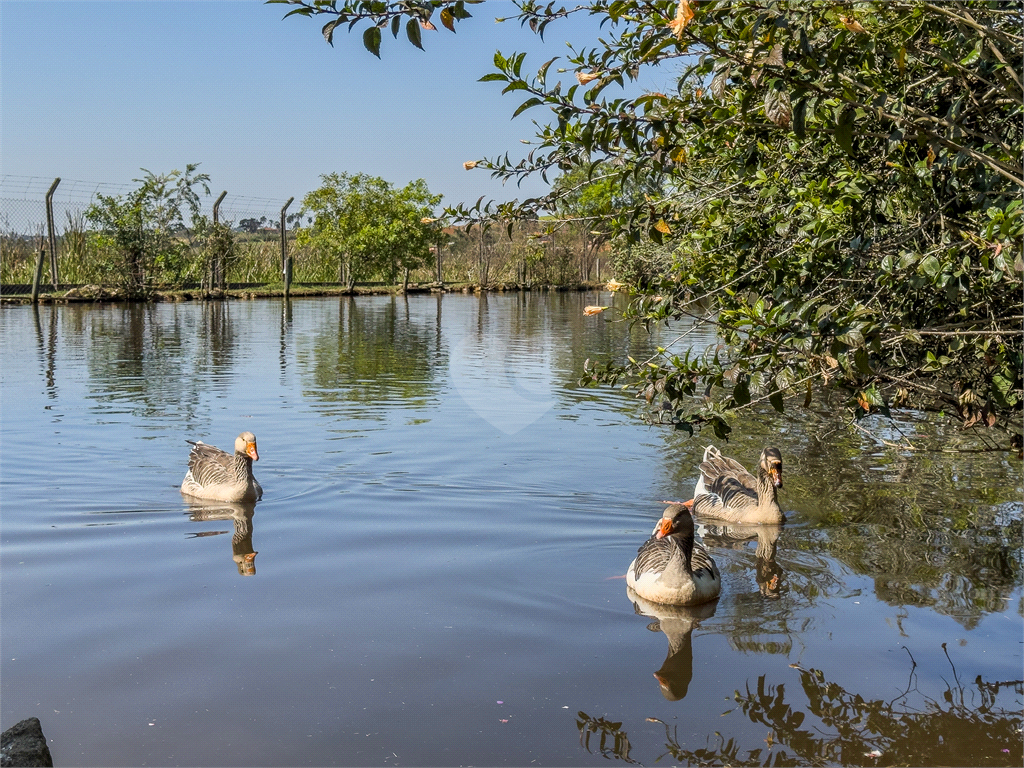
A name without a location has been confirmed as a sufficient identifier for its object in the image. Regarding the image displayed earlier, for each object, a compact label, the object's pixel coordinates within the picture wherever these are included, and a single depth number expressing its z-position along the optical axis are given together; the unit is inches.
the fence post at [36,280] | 1263.5
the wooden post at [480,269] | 2115.7
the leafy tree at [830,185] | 154.7
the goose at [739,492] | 328.8
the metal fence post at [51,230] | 1349.7
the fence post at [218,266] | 1541.6
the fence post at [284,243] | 1690.5
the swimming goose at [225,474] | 352.2
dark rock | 149.5
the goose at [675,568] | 252.7
